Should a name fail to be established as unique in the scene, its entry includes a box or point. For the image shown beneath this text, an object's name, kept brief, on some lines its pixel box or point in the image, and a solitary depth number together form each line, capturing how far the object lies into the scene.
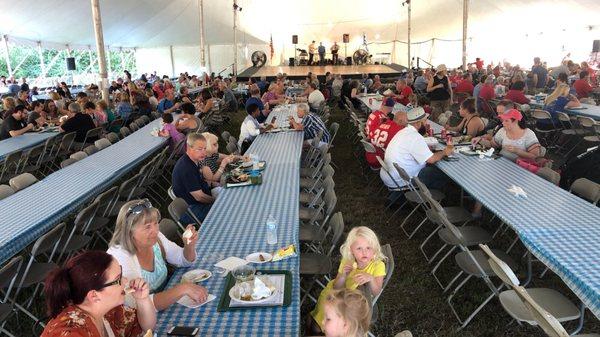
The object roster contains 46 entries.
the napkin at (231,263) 3.16
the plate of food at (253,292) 2.71
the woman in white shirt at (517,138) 5.91
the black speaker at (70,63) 21.64
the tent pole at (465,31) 17.69
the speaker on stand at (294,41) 35.59
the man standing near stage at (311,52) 34.84
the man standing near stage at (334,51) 34.56
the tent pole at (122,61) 34.56
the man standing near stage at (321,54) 34.47
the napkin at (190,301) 2.71
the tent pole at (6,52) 18.23
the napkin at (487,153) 5.96
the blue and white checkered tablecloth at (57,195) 4.00
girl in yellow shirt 3.17
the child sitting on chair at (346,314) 2.27
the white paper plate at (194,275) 3.00
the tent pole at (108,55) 29.67
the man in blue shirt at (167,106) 11.99
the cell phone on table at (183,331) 2.41
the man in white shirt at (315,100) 12.91
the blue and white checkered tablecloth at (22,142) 7.66
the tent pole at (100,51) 10.91
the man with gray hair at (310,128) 8.61
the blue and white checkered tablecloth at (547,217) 2.96
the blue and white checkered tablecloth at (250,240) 2.50
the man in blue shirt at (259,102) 10.89
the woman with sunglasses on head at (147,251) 2.71
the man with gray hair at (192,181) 4.91
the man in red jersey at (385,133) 6.87
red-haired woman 2.01
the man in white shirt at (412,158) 5.93
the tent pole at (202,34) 21.14
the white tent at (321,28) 22.91
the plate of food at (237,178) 5.12
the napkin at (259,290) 2.72
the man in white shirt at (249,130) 8.35
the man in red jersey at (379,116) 7.93
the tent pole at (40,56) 21.08
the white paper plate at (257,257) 3.23
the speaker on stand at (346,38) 35.84
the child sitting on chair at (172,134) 8.50
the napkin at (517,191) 4.42
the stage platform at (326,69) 26.96
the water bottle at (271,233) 3.52
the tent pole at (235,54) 25.80
